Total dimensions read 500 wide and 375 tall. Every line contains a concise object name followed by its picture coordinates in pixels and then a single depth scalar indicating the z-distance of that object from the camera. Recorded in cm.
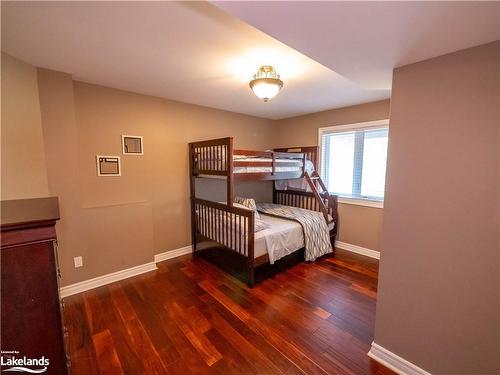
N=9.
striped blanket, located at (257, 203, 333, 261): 307
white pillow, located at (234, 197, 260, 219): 323
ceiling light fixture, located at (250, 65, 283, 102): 191
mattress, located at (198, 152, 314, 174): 269
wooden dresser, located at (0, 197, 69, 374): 84
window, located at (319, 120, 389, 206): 318
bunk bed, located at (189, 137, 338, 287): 255
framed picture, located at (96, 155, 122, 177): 260
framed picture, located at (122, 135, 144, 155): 277
